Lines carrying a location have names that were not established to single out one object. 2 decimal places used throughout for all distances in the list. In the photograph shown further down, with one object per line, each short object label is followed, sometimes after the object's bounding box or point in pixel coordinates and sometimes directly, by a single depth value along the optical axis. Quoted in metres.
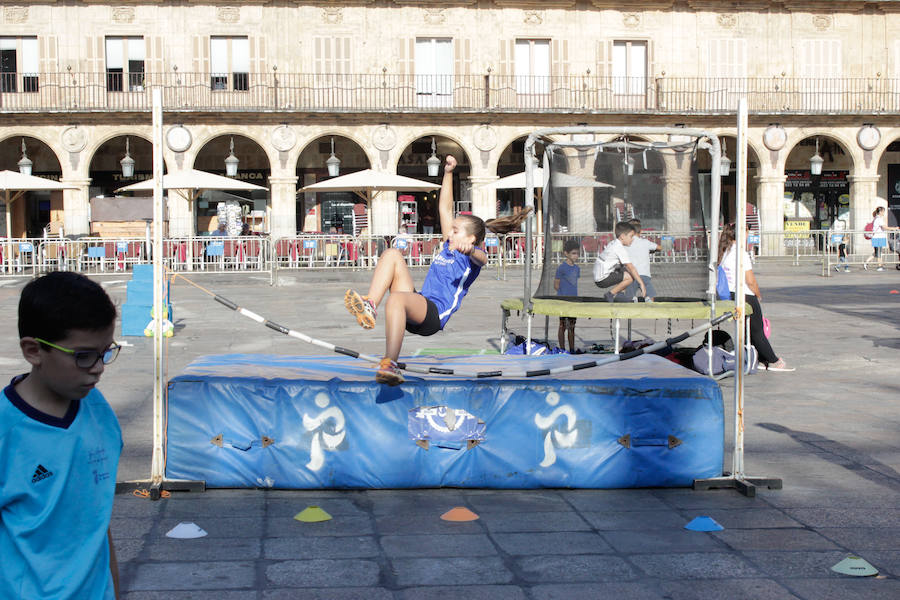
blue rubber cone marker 5.11
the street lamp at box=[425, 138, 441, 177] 32.11
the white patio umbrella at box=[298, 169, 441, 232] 27.95
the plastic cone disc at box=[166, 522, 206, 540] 4.95
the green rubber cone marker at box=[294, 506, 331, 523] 5.23
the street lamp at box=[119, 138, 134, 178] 31.50
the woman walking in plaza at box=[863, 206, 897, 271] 26.03
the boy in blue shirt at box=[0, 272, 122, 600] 2.36
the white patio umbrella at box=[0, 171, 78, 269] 27.45
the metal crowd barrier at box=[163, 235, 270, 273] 24.16
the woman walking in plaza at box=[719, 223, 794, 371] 10.09
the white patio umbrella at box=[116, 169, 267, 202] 27.03
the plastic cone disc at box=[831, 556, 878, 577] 4.42
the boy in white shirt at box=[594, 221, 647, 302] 10.53
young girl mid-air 6.29
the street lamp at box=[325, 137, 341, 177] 32.03
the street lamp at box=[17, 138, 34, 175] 31.53
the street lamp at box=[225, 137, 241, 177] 31.58
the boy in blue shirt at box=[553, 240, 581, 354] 10.62
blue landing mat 5.80
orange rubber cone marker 5.29
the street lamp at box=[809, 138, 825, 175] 34.03
